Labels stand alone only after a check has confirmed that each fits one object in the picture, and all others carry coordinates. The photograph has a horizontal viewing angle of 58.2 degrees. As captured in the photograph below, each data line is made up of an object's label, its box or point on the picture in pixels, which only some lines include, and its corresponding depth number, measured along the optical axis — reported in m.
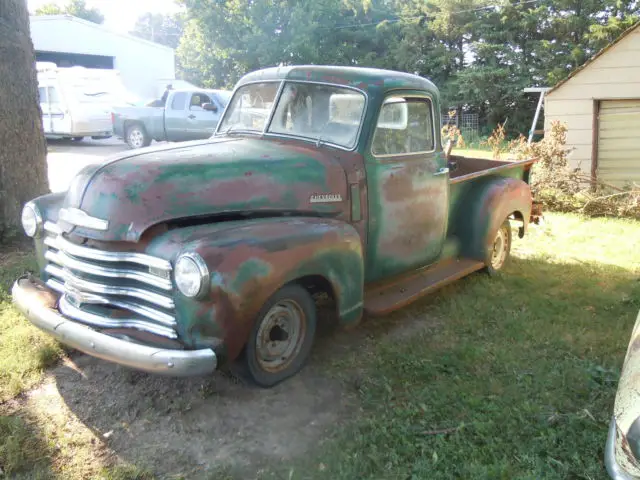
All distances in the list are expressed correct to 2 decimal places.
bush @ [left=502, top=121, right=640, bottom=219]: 8.97
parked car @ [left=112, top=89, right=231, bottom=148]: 15.28
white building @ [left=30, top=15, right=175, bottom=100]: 26.67
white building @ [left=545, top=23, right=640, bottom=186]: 9.54
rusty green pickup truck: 3.07
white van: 16.91
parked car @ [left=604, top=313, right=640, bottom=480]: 2.23
